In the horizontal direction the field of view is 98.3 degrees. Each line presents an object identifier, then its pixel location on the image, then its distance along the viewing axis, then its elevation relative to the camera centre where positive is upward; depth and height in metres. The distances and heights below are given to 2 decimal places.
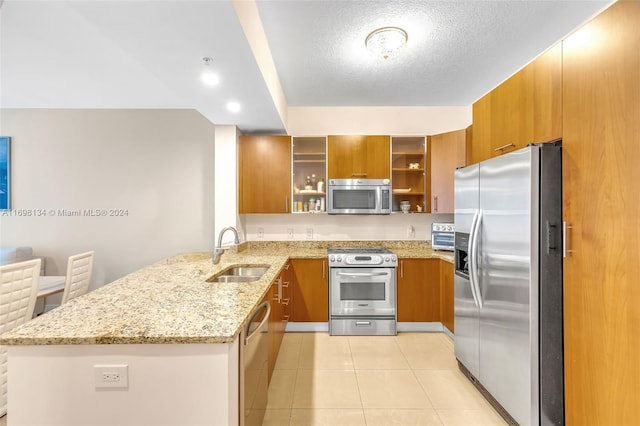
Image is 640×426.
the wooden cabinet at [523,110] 1.48 +0.66
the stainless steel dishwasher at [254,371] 1.25 -0.81
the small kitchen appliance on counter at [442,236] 3.20 -0.25
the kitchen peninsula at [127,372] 1.06 -0.61
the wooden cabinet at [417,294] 3.06 -0.87
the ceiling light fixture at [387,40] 1.96 +1.27
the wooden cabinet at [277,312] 2.06 -0.86
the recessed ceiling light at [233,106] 2.52 +1.03
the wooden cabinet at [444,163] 3.09 +0.60
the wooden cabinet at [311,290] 3.07 -0.83
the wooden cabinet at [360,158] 3.31 +0.69
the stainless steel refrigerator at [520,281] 1.48 -0.39
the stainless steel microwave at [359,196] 3.26 +0.23
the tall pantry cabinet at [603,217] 1.11 -0.01
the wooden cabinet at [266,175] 3.33 +0.49
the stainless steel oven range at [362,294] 3.01 -0.86
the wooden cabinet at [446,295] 2.84 -0.84
